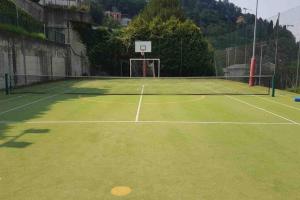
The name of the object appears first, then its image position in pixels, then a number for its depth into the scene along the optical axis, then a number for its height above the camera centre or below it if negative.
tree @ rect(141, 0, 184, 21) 37.48 +10.93
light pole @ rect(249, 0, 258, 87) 17.07 +0.61
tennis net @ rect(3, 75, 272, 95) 14.81 -0.85
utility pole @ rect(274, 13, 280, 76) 16.65 +1.95
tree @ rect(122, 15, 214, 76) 30.29 +3.83
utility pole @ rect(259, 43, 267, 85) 18.49 +1.80
